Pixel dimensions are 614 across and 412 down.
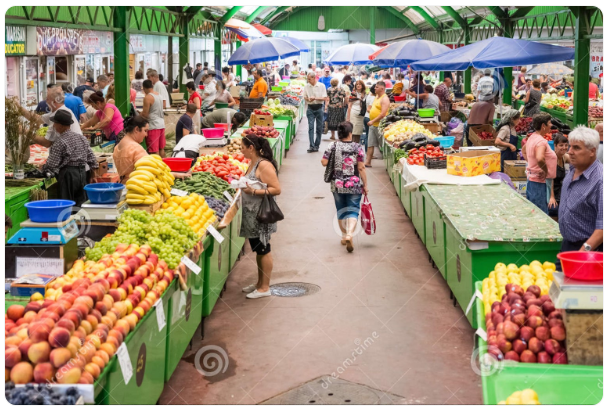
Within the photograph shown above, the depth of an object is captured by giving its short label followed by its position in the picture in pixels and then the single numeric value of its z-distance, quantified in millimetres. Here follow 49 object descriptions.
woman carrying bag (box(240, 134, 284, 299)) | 7527
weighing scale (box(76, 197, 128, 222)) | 6203
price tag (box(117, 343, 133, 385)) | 4016
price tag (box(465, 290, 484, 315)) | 5230
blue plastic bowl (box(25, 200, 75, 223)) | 5148
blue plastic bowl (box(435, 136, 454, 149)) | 13055
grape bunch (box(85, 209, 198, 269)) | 5609
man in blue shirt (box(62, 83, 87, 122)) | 12008
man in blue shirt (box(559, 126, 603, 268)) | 5391
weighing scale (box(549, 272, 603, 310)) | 3898
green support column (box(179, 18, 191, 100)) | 20812
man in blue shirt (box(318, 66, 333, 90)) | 28656
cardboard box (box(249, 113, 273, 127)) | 15500
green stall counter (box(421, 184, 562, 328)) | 6574
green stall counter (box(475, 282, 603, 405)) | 3867
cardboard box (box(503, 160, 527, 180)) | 11258
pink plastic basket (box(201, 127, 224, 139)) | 12320
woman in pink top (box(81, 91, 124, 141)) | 11680
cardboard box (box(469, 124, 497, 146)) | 13927
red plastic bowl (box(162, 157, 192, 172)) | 8680
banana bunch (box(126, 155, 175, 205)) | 6508
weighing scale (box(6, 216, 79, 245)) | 5148
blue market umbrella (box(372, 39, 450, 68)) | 17391
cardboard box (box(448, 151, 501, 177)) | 10117
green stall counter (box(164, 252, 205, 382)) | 5379
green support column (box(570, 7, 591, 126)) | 12703
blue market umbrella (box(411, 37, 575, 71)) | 11375
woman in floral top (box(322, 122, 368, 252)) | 9336
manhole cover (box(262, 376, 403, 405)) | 5371
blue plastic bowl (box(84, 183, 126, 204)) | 6234
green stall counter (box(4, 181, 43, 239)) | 8031
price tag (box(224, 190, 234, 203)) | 8327
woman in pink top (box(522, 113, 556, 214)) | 8617
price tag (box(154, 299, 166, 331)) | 4941
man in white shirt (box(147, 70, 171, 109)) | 15181
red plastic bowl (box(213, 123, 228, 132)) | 13617
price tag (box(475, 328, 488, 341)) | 4469
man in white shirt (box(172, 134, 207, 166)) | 11281
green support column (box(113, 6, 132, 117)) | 13250
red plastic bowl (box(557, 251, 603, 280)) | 3943
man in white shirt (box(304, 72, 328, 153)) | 18109
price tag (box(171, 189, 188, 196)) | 7375
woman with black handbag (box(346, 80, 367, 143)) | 16594
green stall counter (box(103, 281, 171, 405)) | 3961
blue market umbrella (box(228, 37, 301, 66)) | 18969
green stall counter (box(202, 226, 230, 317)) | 6770
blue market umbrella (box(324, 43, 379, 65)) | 23766
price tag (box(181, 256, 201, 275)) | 5734
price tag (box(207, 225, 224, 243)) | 6762
